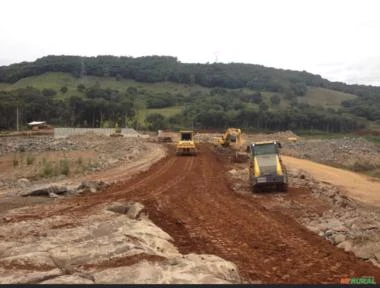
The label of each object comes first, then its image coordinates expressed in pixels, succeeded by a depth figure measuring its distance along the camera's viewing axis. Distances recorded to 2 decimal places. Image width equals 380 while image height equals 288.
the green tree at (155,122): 120.69
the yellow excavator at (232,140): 56.25
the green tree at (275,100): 162.30
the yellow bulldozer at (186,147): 48.19
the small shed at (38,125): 103.50
